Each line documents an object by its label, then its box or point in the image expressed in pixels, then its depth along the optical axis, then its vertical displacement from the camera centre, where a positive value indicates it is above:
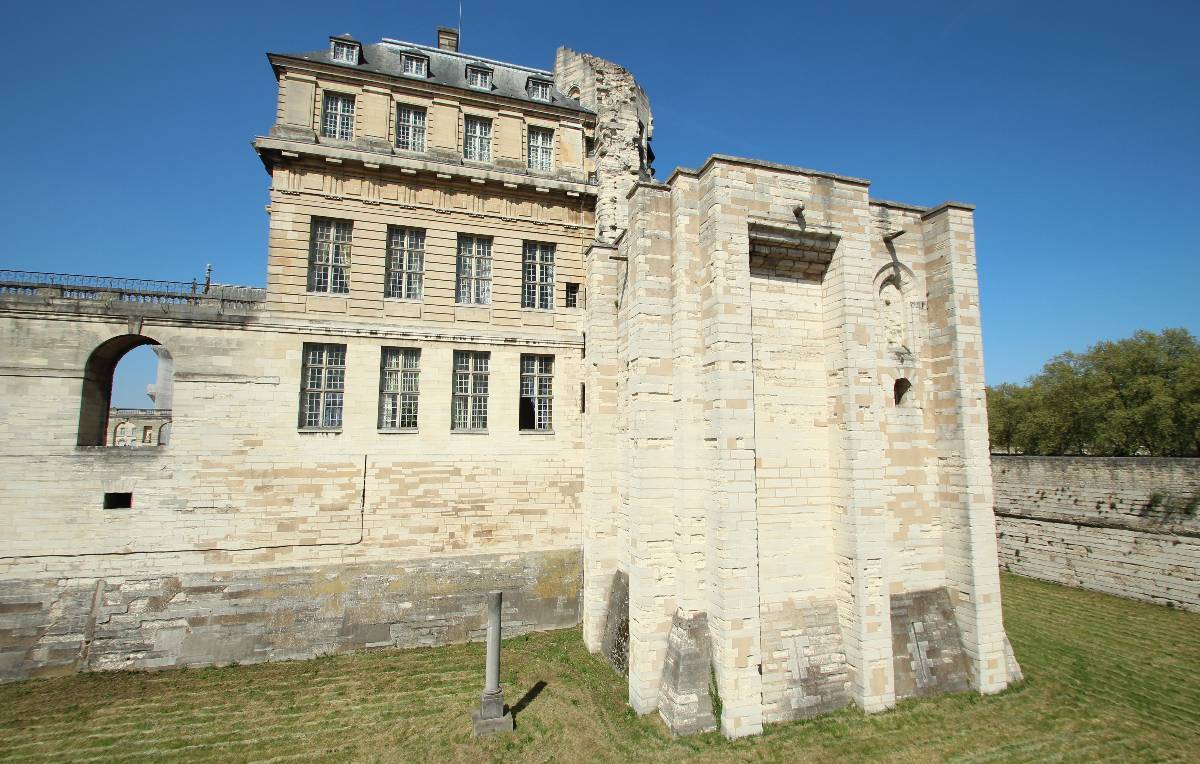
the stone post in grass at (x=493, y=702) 9.02 -4.66
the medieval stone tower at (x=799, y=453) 8.90 -0.33
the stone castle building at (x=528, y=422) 9.37 +0.24
